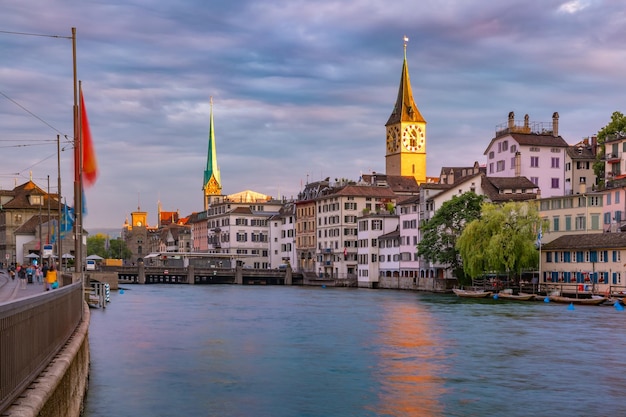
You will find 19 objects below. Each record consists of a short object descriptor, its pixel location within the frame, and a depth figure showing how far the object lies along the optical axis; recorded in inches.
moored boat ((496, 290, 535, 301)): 3322.8
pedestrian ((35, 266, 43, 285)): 2777.1
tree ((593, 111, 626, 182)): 4387.3
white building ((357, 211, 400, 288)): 5172.2
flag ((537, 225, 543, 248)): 3368.9
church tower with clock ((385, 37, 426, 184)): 7731.3
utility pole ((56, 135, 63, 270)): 2367.1
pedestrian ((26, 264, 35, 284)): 2593.0
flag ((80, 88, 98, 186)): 1217.4
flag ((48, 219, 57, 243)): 3725.1
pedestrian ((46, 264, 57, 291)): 1785.2
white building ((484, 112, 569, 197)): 4815.5
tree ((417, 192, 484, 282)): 4092.0
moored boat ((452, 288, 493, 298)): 3567.9
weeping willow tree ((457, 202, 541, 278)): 3518.7
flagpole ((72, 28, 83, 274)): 1263.5
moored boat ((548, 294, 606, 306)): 3006.9
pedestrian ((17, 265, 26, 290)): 2899.9
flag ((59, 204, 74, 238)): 2662.2
